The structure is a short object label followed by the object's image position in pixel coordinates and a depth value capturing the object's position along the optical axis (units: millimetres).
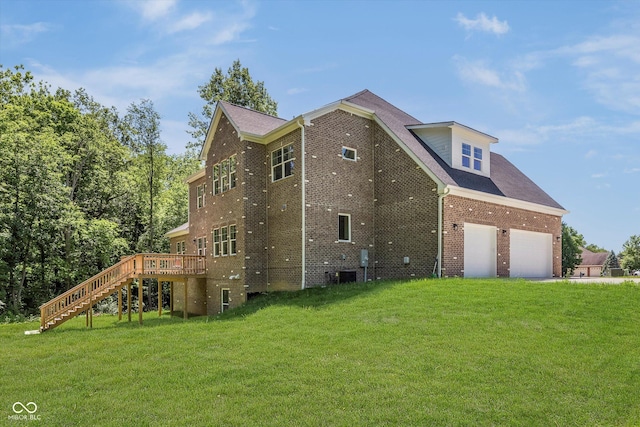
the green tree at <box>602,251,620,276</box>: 61594
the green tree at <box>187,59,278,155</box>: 38844
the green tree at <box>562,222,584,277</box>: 39312
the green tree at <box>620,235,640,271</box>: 57888
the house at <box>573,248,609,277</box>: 65250
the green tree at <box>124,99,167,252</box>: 30984
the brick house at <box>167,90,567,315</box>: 16766
